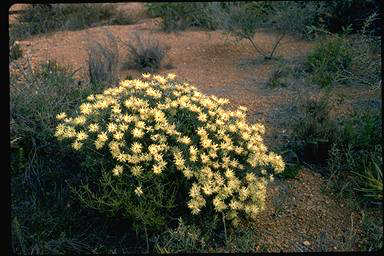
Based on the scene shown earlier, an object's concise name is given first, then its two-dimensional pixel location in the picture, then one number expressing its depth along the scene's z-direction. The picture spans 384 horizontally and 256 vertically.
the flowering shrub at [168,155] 3.28
